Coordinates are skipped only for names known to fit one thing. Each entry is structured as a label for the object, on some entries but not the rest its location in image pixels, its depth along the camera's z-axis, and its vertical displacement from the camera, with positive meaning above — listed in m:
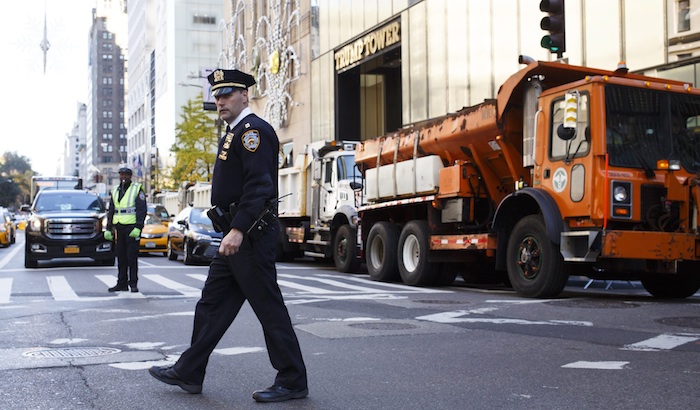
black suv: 18.72 +0.06
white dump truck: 18.17 +0.76
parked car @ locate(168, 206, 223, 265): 20.27 -0.06
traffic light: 12.23 +3.13
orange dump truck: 10.61 +0.76
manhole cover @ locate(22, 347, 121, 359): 6.68 -0.98
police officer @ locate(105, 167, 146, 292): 12.55 +0.16
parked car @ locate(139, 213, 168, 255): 25.92 -0.13
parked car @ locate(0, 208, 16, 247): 35.62 +0.25
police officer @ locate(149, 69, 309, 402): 5.04 -0.19
